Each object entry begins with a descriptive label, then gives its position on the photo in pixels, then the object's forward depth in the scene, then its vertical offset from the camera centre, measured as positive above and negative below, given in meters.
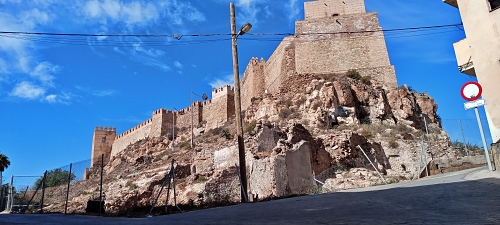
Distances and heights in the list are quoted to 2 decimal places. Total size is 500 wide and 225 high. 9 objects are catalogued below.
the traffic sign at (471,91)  8.24 +2.17
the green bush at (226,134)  34.62 +6.79
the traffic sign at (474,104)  8.18 +1.87
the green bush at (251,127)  29.09 +6.13
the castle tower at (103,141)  70.81 +13.98
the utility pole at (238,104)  11.61 +3.35
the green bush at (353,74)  35.56 +11.70
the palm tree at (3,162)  33.75 +5.45
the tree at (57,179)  20.77 +2.22
